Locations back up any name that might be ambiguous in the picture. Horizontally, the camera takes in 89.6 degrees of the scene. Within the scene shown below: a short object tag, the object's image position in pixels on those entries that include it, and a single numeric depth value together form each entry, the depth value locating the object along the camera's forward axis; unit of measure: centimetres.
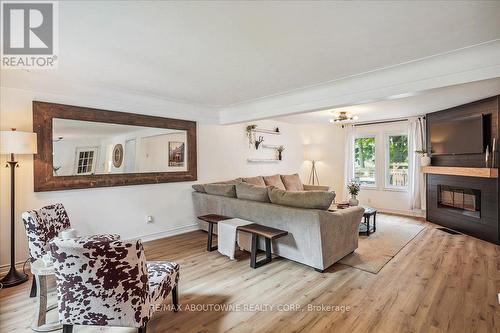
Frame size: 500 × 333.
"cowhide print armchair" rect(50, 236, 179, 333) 154
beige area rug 325
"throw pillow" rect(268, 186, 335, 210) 300
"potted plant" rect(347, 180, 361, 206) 506
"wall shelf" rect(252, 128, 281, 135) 626
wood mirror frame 322
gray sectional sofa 296
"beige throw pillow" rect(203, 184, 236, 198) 420
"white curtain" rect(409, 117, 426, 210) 572
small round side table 197
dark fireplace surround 401
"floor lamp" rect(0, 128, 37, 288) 271
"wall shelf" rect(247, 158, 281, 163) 613
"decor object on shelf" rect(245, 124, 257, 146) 605
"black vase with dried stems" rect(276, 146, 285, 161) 688
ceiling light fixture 526
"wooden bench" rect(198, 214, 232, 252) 375
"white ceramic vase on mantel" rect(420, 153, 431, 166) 532
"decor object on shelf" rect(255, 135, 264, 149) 625
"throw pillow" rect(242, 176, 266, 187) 548
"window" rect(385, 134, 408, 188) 622
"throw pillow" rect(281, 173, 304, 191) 624
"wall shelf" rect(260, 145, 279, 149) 653
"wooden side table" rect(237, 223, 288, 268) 307
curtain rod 618
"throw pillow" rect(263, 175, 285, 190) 590
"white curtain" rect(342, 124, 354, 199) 690
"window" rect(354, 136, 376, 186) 675
